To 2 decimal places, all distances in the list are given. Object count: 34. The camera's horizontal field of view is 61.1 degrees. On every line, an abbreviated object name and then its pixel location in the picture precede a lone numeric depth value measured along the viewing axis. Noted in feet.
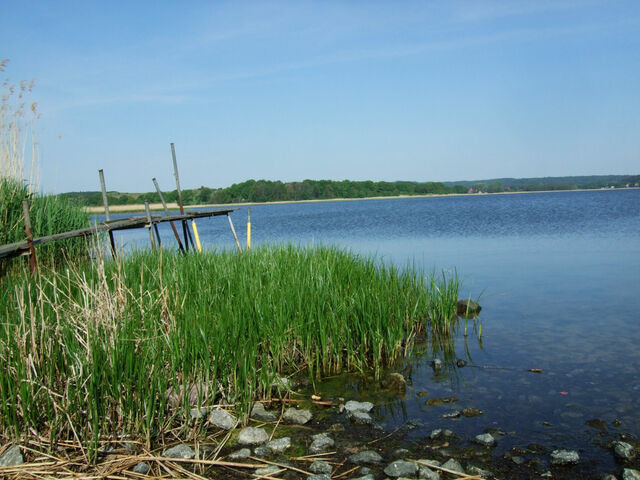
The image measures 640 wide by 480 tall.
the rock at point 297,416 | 16.44
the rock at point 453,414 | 16.79
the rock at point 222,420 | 15.69
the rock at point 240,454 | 14.07
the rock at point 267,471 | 13.26
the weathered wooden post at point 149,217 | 39.48
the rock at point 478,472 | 12.98
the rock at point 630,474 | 12.61
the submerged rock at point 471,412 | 16.92
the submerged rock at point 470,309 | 30.81
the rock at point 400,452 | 14.19
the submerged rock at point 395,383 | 19.17
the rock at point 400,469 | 13.09
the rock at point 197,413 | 15.26
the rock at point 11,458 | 13.16
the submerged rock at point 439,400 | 18.03
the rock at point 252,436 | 14.98
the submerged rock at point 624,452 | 13.85
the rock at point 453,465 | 13.13
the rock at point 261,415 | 16.65
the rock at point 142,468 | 13.21
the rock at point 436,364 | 21.61
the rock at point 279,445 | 14.62
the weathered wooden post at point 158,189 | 49.80
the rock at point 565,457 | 13.71
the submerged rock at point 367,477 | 12.74
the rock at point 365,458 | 13.83
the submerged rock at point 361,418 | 16.35
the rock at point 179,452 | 13.94
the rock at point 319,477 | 12.84
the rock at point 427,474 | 12.82
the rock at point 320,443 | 14.56
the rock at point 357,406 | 17.12
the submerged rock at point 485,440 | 14.73
